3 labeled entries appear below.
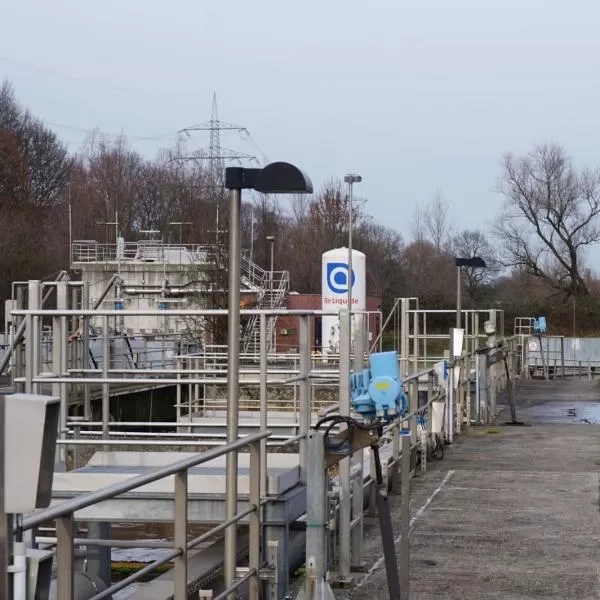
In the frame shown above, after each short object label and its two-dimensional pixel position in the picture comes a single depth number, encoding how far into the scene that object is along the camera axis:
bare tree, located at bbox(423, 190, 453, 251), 77.50
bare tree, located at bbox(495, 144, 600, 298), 66.25
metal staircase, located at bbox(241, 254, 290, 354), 33.53
